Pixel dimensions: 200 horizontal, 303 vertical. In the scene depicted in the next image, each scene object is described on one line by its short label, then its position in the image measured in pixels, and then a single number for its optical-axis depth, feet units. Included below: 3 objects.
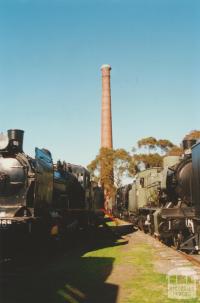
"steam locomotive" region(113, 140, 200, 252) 33.60
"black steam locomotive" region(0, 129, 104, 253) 30.32
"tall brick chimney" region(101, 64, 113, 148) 187.62
